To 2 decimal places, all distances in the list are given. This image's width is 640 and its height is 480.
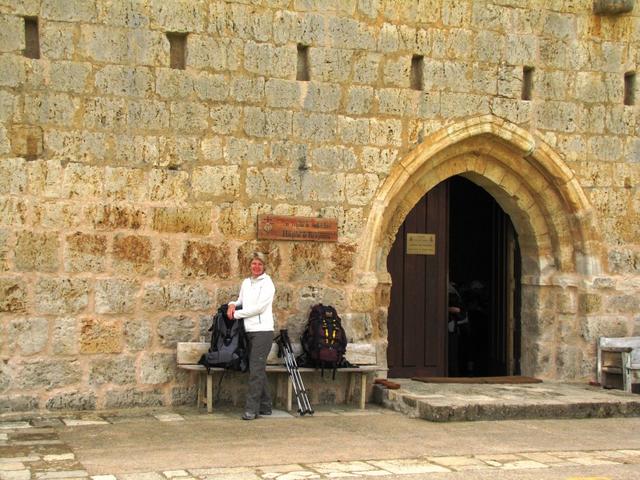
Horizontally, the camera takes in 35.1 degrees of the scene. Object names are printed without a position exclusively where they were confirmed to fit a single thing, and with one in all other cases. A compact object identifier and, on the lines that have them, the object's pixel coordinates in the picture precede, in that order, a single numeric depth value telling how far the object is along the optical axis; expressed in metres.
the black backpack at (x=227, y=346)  8.29
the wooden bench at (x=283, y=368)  8.54
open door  10.41
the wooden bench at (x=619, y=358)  9.95
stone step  8.47
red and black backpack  8.65
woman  8.27
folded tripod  8.55
